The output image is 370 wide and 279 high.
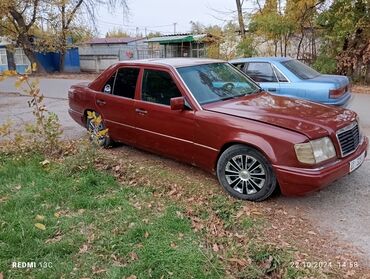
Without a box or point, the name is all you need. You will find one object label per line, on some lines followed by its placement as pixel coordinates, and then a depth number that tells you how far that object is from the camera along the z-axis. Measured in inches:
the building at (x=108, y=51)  1179.9
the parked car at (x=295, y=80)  271.4
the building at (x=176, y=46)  1018.1
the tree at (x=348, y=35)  527.2
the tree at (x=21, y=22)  936.9
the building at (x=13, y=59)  1223.4
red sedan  146.3
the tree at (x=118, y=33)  2686.5
